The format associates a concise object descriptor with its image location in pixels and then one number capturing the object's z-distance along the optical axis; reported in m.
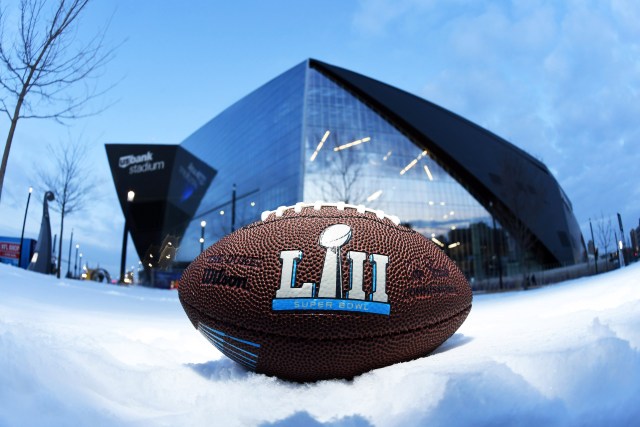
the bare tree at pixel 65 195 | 18.34
